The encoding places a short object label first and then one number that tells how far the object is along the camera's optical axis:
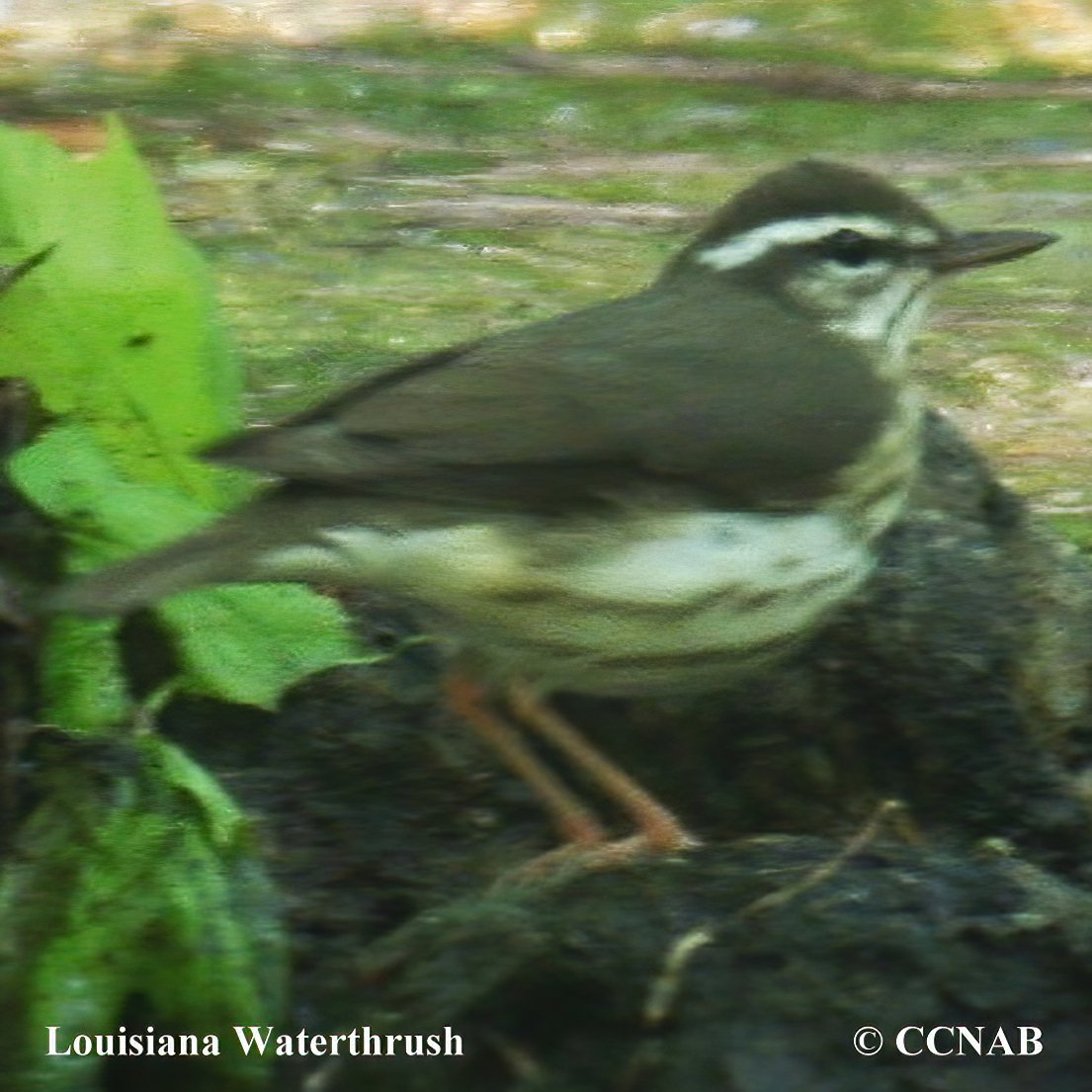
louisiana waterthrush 6.14
